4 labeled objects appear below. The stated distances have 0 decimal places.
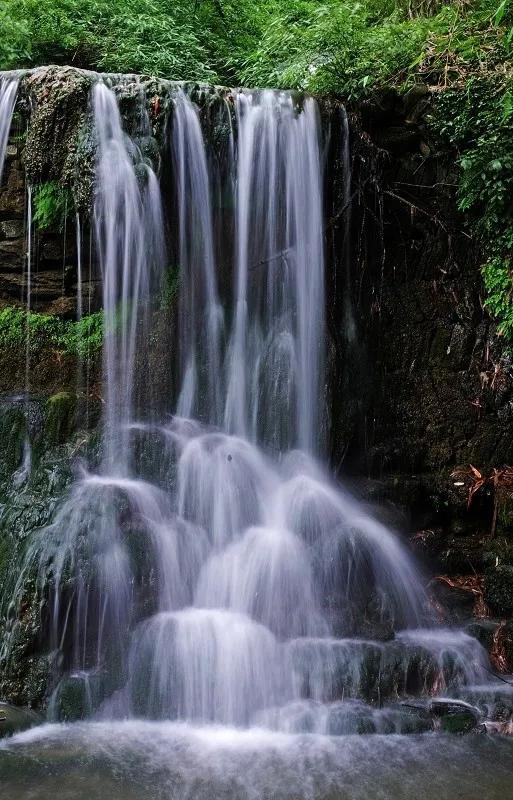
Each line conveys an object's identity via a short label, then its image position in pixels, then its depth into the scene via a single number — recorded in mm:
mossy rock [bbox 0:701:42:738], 4402
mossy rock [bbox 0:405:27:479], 6590
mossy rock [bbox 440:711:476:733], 4613
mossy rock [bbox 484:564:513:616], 5965
